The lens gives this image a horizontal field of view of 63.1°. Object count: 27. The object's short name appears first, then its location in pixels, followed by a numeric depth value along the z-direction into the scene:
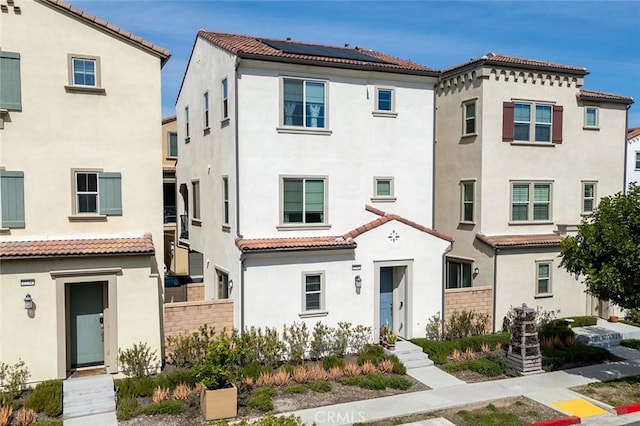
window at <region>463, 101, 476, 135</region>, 20.97
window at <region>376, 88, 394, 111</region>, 18.33
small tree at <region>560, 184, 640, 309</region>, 14.05
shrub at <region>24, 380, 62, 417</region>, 12.56
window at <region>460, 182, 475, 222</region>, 21.31
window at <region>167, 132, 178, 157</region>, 30.67
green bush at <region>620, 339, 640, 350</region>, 19.31
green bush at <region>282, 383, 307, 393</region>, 14.11
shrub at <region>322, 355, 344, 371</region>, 15.59
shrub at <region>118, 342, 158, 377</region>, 14.35
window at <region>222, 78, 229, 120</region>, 17.57
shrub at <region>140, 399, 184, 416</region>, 12.62
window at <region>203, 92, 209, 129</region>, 19.95
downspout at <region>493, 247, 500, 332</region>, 20.00
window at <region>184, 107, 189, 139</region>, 23.27
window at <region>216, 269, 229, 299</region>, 18.08
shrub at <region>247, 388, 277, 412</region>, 12.98
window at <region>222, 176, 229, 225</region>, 18.03
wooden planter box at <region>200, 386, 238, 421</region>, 12.43
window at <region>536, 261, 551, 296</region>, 21.00
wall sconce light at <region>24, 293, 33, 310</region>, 13.62
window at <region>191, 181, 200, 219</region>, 22.06
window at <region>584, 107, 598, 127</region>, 22.47
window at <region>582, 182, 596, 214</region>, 22.69
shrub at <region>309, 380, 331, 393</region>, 14.25
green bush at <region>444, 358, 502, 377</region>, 15.88
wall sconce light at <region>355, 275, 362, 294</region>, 17.39
